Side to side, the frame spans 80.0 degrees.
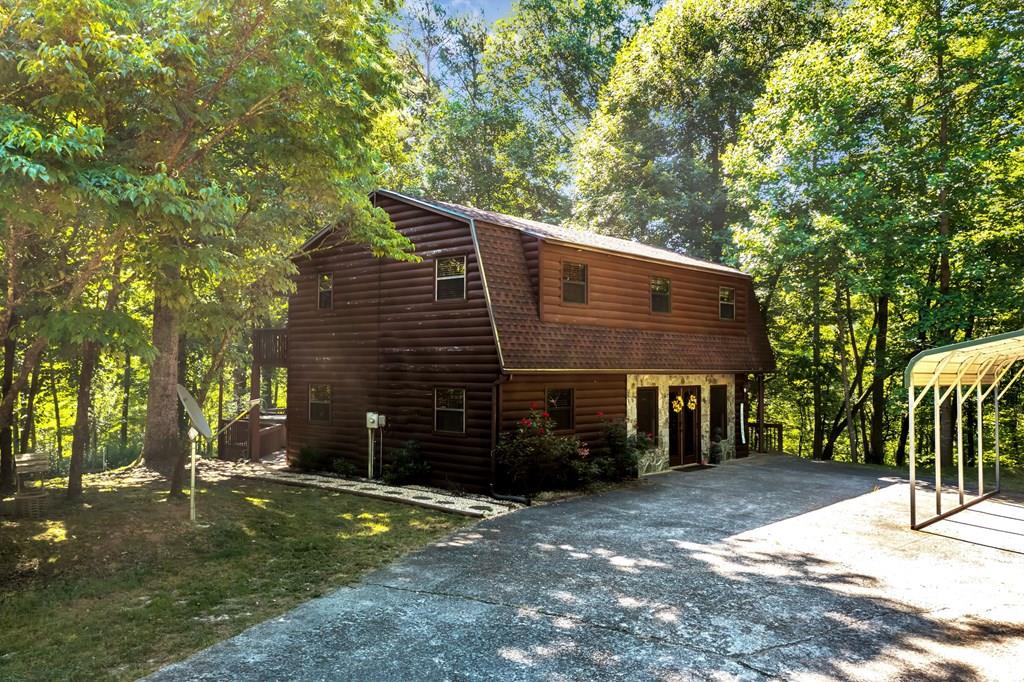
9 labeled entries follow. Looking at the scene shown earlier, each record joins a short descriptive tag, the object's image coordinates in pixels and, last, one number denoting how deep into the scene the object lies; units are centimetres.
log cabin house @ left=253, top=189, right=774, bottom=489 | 1312
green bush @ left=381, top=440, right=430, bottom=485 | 1384
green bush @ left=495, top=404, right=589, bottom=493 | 1245
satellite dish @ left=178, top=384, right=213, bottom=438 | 1005
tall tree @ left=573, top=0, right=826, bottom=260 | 2750
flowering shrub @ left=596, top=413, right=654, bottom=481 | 1420
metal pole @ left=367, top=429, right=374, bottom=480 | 1458
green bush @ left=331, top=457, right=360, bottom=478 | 1526
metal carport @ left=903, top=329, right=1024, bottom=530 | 929
